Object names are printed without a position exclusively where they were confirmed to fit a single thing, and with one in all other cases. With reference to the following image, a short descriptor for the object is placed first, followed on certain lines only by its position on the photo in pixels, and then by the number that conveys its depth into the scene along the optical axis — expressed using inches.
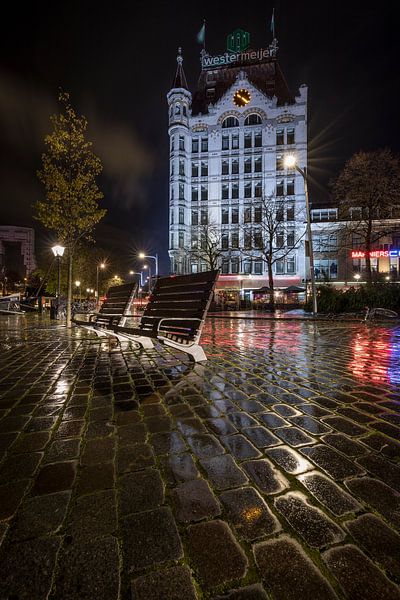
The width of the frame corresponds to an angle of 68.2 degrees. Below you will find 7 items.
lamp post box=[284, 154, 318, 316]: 568.7
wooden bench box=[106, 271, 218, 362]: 161.2
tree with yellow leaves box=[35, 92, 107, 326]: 514.8
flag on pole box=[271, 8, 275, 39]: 2023.7
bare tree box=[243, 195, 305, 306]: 1647.4
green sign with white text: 1996.8
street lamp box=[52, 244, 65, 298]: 509.9
